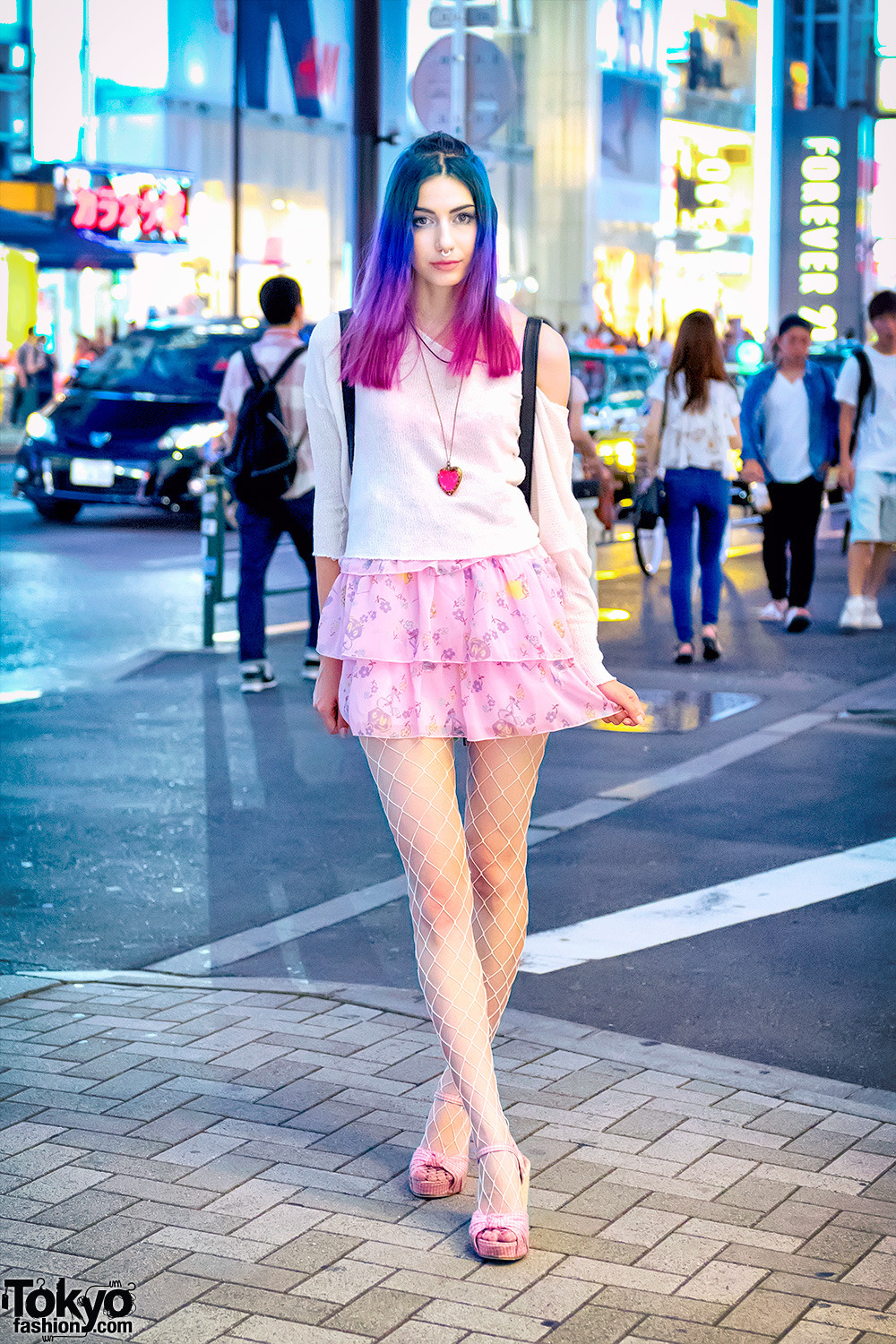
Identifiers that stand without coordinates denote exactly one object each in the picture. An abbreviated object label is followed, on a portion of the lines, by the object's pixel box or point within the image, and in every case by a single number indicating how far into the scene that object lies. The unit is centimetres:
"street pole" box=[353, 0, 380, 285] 1006
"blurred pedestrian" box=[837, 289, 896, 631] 1070
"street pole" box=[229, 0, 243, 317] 3325
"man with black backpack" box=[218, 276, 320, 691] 913
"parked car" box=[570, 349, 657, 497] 1789
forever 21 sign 7150
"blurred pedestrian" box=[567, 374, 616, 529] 876
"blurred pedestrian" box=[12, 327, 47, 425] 2995
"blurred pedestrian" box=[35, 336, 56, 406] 3027
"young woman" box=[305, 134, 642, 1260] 337
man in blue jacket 1171
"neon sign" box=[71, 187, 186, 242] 3072
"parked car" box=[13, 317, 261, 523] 1795
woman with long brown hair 1011
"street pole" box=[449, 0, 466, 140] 1252
